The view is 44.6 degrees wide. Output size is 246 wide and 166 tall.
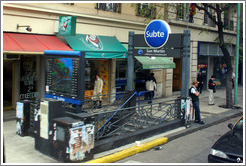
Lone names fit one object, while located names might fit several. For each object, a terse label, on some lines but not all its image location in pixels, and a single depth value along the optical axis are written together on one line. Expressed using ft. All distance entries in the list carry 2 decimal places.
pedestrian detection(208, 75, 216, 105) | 53.31
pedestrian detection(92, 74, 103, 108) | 45.91
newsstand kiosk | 22.88
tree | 49.11
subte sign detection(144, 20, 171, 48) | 34.09
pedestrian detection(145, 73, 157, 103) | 52.65
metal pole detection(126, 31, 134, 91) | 37.40
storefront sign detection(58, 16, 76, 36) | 39.96
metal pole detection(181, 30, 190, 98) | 33.42
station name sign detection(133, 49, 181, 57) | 33.78
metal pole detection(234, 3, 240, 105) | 48.15
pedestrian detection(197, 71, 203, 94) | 68.54
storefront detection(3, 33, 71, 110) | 38.81
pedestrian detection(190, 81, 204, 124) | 37.46
